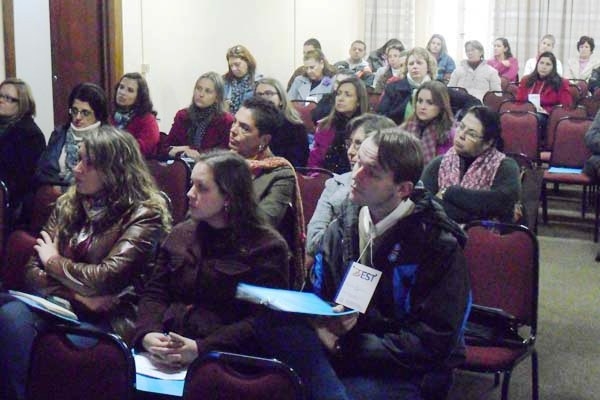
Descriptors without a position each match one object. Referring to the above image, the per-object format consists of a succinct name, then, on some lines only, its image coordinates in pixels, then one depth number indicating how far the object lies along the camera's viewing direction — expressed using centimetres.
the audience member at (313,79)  800
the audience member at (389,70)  848
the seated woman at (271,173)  322
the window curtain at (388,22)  1155
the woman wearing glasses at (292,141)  474
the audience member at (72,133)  450
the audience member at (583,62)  1012
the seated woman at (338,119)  491
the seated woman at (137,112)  519
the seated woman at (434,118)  469
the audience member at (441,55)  990
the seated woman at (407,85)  626
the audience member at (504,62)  1046
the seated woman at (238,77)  663
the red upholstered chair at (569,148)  609
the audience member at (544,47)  1032
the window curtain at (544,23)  1105
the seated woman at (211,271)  232
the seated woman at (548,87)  775
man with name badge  213
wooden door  668
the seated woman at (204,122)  521
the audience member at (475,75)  870
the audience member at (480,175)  394
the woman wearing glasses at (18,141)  462
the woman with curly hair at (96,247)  263
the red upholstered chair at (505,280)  281
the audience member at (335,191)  322
